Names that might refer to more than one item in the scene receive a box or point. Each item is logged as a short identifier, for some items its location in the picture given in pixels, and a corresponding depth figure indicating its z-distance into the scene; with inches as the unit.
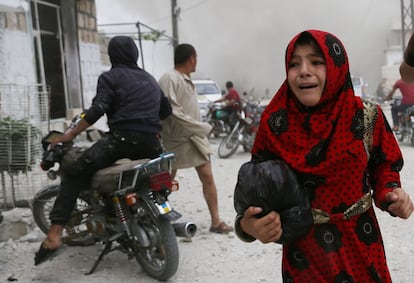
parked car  583.6
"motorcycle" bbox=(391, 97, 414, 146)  359.9
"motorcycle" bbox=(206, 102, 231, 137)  422.5
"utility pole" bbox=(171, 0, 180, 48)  697.0
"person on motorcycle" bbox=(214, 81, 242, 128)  407.2
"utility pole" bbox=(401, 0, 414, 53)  960.0
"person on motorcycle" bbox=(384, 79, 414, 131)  374.6
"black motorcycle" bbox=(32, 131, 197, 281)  126.1
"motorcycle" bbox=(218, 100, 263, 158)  357.7
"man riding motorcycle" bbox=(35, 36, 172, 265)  130.0
